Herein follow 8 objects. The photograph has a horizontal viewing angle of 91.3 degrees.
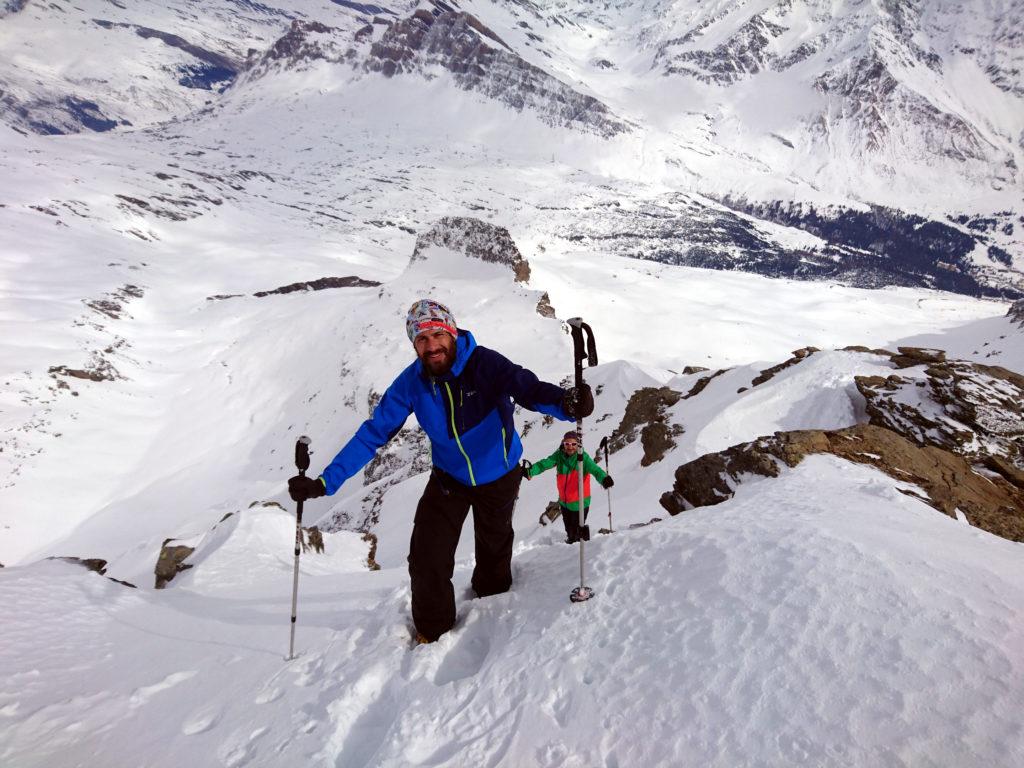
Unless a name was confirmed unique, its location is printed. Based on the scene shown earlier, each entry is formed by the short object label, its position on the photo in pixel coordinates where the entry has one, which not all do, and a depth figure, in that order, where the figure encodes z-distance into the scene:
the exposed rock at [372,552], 12.77
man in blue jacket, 4.27
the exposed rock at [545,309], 38.75
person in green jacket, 7.76
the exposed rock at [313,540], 11.39
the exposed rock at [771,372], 17.02
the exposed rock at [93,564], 8.48
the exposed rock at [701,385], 19.27
